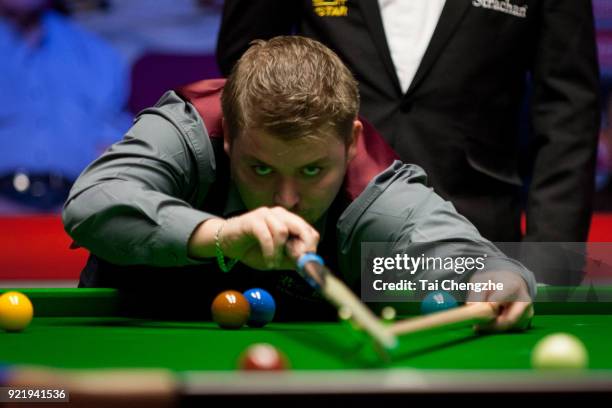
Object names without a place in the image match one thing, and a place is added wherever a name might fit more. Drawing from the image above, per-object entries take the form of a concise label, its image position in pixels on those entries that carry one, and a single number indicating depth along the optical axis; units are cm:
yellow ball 429
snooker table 242
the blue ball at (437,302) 462
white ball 317
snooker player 451
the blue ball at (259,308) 458
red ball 289
